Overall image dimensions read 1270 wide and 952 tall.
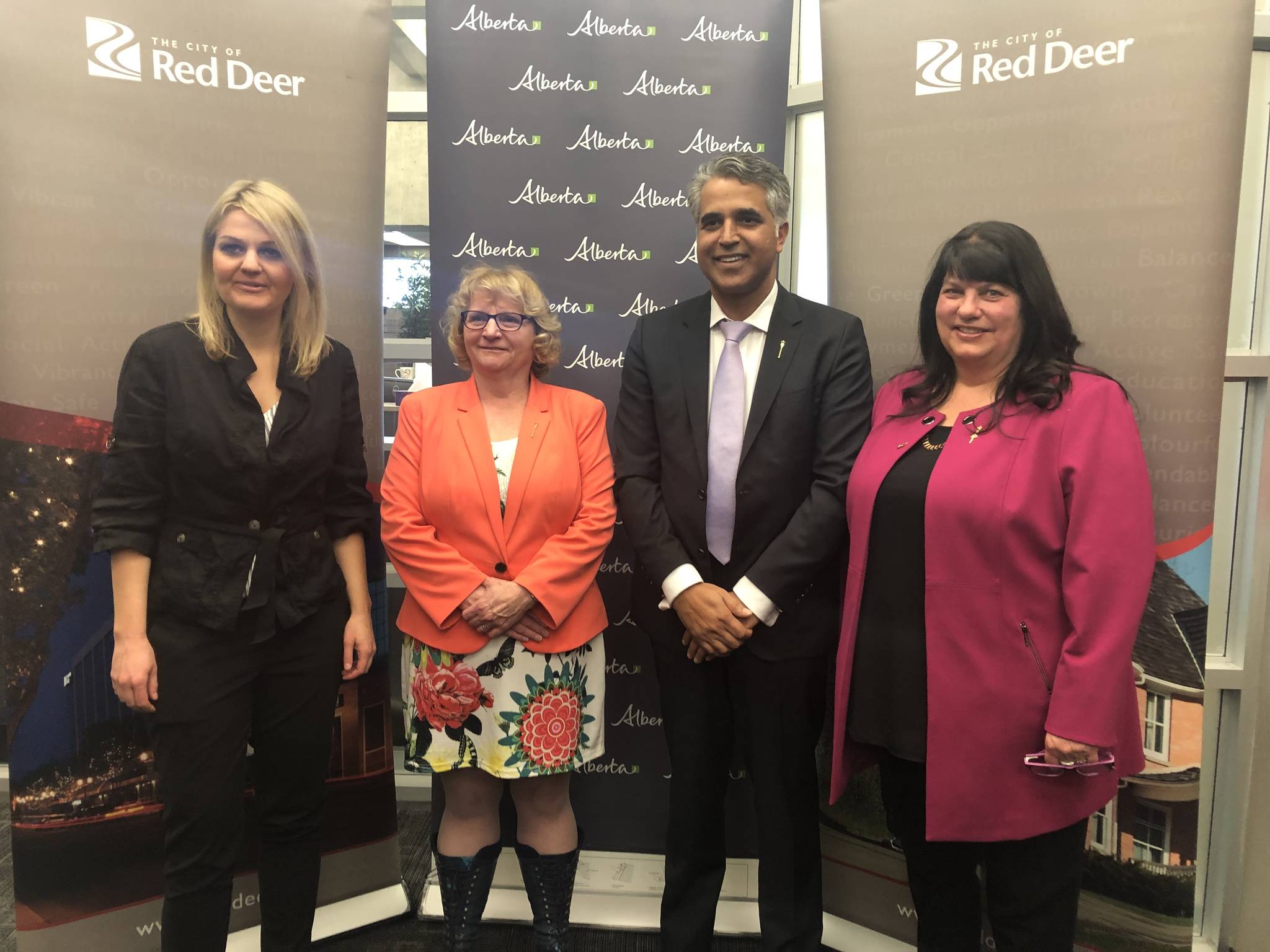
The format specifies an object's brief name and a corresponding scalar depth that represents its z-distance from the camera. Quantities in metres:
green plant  2.76
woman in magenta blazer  1.38
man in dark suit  1.75
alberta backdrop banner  2.27
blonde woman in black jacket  1.62
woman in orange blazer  1.79
